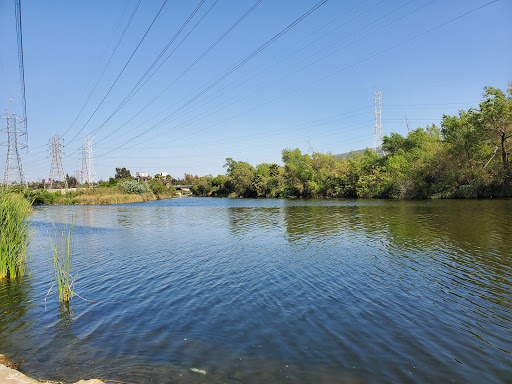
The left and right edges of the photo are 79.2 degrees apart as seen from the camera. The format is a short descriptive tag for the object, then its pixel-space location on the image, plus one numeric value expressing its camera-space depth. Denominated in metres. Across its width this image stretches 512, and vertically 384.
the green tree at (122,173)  141.14
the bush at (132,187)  85.94
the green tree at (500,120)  40.50
